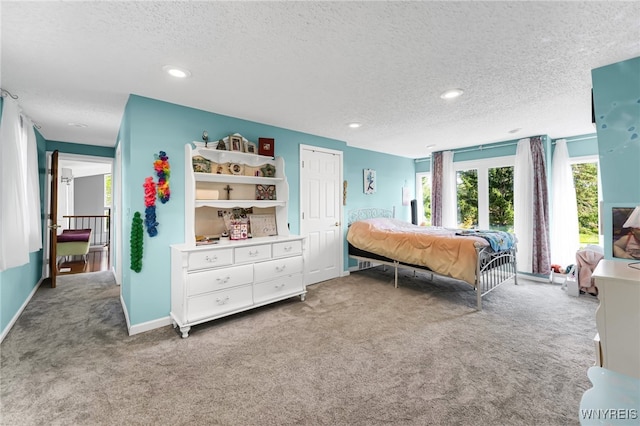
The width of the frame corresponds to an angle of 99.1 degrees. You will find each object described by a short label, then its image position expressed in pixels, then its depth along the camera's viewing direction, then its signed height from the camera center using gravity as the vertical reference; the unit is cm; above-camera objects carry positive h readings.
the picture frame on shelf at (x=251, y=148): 344 +87
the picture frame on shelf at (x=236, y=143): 322 +88
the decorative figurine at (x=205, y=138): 308 +90
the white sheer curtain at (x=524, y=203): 449 +15
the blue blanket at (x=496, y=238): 354 -35
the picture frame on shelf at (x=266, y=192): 361 +32
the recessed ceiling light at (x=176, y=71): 216 +119
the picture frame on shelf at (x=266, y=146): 349 +89
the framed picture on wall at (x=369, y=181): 532 +65
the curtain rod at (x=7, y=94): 243 +116
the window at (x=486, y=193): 494 +36
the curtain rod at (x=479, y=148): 481 +123
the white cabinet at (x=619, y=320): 136 -57
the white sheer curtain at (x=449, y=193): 557 +41
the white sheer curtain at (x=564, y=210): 433 +1
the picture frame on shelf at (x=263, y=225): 348 -12
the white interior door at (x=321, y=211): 423 +6
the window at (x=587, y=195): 428 +24
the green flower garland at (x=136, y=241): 267 -23
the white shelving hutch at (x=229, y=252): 266 -39
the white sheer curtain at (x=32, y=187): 294 +37
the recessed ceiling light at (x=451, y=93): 264 +118
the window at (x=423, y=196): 649 +41
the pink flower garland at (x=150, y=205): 271 +13
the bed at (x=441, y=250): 332 -52
